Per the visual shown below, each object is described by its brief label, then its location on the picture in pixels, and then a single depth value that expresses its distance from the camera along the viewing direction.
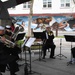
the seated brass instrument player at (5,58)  6.34
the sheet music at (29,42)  7.11
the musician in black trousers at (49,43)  10.62
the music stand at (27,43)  7.14
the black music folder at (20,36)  8.44
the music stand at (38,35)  10.21
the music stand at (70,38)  9.17
